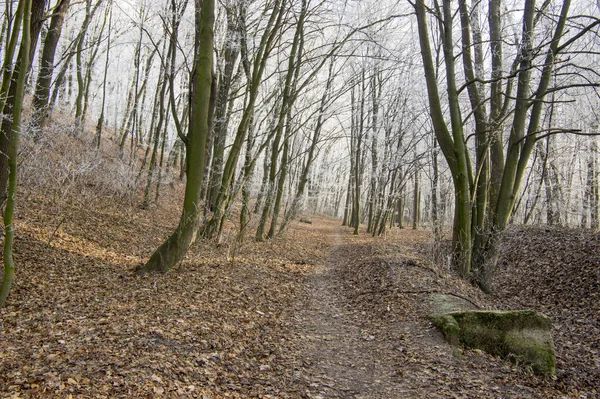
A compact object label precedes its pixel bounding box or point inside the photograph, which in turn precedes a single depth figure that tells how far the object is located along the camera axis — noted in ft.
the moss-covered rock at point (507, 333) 16.20
